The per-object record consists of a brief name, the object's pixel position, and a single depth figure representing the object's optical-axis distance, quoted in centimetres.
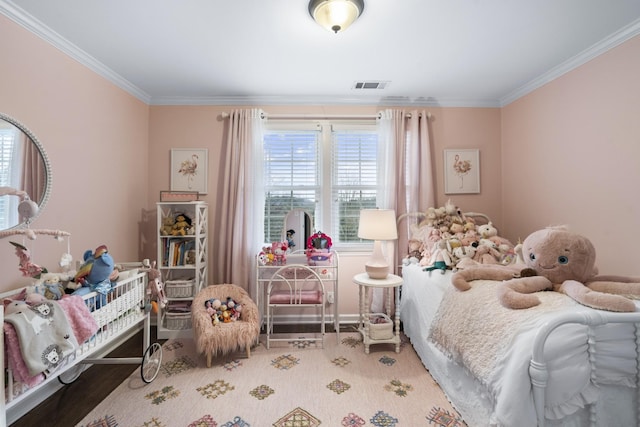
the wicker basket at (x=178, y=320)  288
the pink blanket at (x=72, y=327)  118
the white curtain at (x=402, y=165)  314
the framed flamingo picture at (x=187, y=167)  319
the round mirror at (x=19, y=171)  172
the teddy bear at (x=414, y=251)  291
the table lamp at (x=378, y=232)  259
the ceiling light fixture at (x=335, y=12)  164
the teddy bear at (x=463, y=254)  227
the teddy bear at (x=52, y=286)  156
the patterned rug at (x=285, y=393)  175
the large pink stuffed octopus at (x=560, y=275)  148
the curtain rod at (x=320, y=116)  317
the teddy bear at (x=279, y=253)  287
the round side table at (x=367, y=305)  250
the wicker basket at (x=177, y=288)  288
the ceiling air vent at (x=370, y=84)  282
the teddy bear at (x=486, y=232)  260
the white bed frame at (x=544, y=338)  113
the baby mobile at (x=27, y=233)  157
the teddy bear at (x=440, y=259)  232
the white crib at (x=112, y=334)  125
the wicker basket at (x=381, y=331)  254
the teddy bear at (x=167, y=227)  284
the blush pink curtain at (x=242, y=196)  308
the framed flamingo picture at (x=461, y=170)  327
